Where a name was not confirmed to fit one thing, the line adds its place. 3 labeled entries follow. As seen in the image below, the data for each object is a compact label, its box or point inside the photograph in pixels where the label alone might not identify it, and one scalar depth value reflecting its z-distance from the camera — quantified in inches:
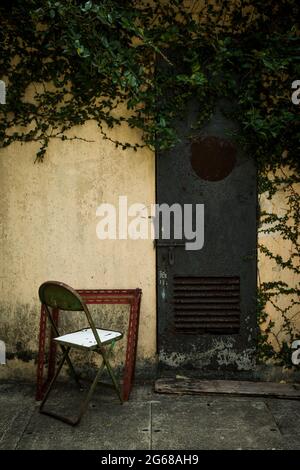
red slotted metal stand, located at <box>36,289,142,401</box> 153.2
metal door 165.0
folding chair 131.0
